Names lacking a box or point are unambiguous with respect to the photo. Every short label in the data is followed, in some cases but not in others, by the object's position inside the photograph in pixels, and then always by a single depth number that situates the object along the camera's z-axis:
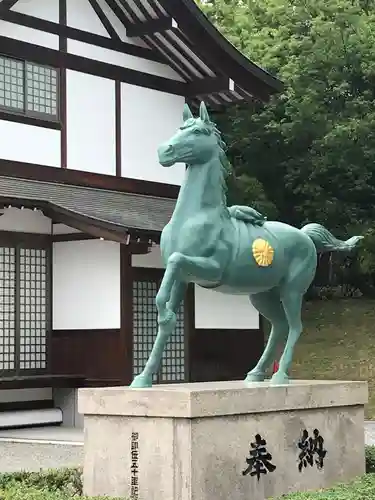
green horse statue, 8.68
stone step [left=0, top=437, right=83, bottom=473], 11.92
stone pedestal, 8.00
